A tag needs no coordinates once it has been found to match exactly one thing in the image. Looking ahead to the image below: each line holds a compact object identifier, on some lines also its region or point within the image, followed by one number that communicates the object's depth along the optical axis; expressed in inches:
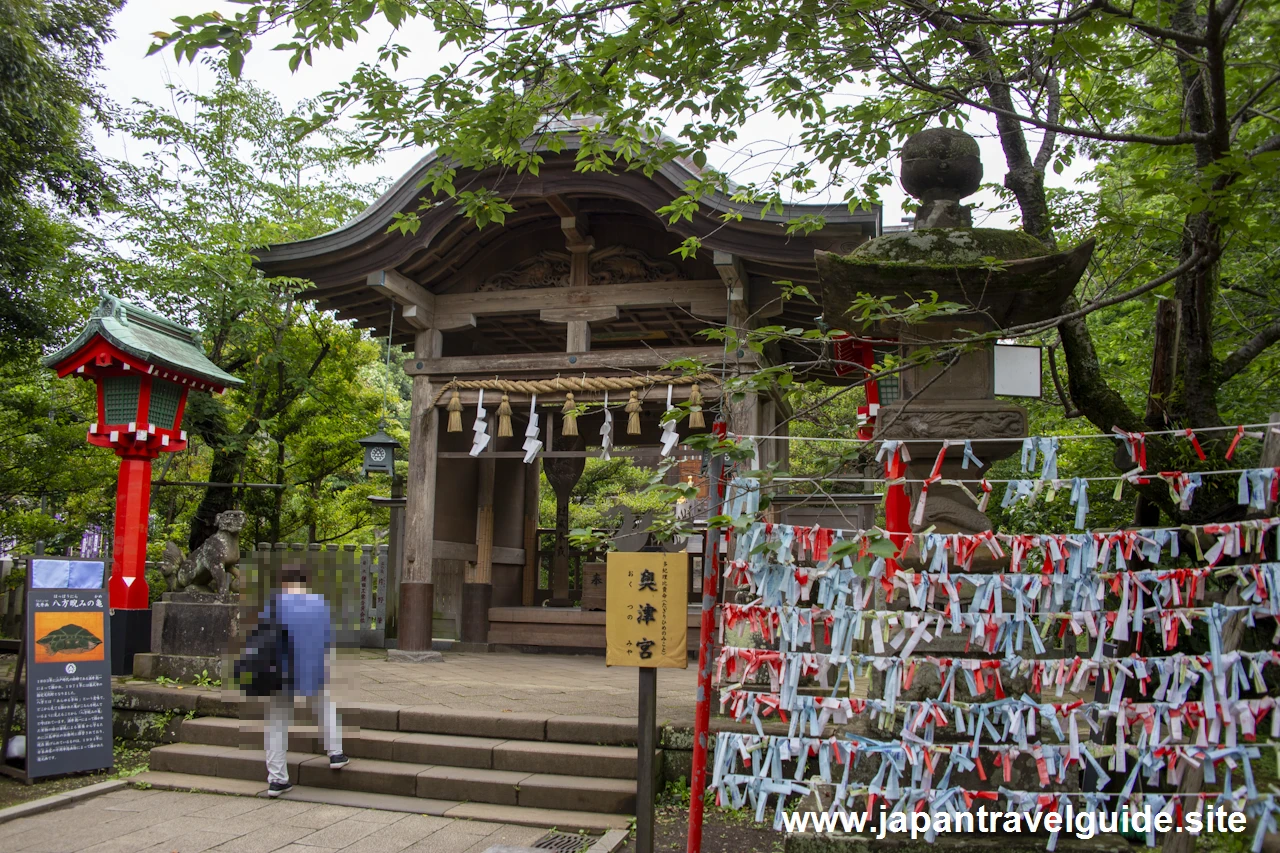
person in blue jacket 218.8
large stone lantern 190.7
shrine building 382.9
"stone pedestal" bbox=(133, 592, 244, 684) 312.7
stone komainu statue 319.0
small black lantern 441.4
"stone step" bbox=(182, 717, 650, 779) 236.2
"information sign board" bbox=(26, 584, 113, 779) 253.4
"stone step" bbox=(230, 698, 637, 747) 248.4
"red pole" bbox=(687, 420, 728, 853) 166.7
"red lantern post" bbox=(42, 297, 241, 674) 335.6
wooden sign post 181.0
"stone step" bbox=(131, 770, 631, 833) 214.1
